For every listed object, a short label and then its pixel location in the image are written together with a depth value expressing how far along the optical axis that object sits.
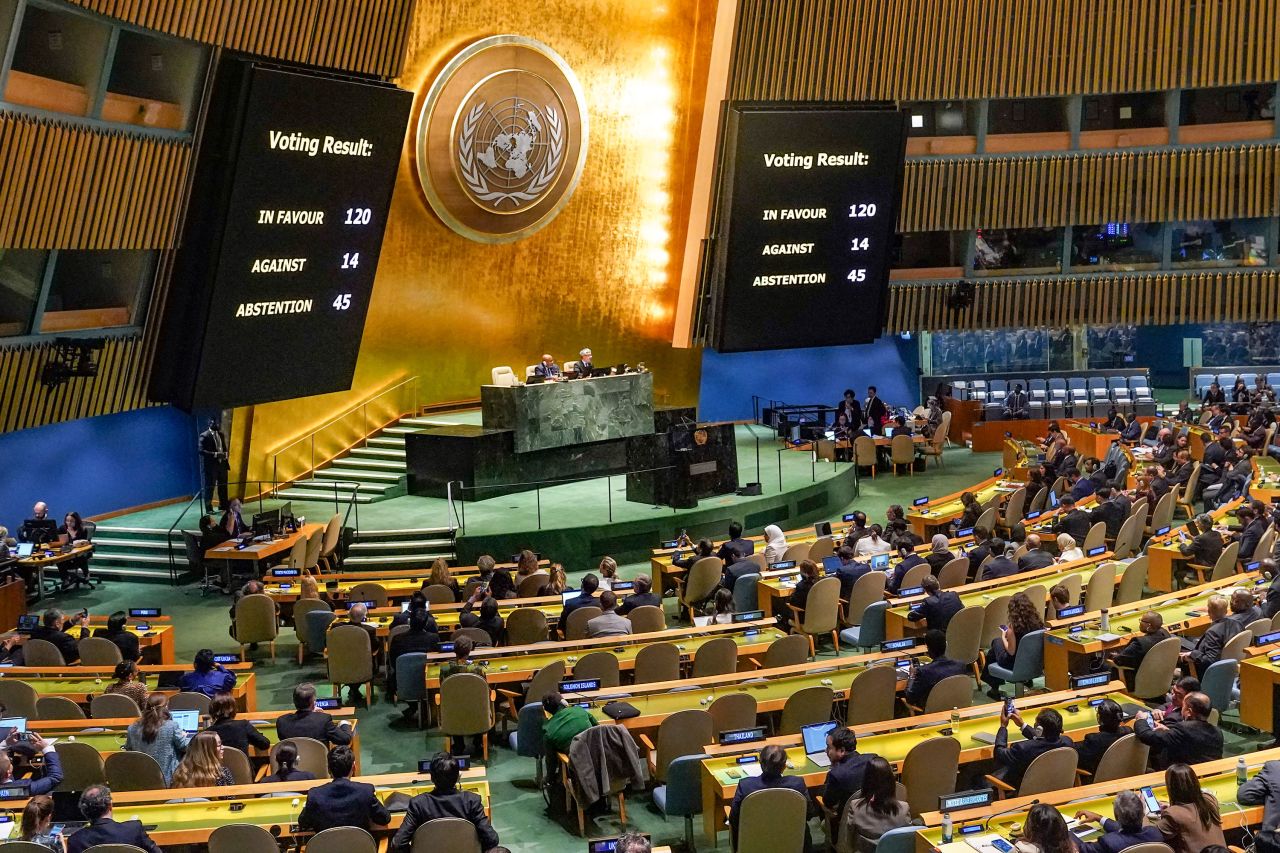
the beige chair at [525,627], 12.48
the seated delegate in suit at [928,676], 10.03
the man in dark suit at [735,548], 14.91
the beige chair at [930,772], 8.55
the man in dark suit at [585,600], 12.56
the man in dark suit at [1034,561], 13.82
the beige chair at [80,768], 8.90
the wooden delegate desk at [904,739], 8.43
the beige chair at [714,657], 11.02
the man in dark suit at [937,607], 11.95
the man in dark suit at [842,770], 8.16
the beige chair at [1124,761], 8.42
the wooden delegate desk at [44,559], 16.44
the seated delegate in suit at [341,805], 7.70
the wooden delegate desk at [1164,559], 14.62
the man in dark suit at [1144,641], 10.79
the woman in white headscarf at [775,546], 15.23
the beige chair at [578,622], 12.35
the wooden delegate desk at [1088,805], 7.38
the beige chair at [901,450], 24.06
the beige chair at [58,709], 10.12
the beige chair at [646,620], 12.59
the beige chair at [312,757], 8.89
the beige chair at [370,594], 13.76
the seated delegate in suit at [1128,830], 6.88
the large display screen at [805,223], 19.39
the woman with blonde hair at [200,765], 8.45
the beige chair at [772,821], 7.79
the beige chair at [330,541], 17.00
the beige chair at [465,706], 10.45
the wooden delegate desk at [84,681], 10.81
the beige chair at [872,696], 10.02
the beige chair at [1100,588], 12.91
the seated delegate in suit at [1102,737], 8.59
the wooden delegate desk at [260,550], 16.33
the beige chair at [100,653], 11.91
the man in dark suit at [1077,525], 16.20
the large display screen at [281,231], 15.02
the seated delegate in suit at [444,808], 7.57
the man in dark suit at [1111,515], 16.64
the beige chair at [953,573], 13.81
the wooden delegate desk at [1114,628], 11.17
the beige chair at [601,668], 10.80
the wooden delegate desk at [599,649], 10.99
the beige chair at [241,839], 7.46
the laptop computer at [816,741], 8.66
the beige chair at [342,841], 7.38
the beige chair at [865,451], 23.67
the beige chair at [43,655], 11.91
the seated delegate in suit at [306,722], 9.23
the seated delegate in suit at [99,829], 7.28
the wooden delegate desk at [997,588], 12.55
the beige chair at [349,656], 12.00
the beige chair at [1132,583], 13.57
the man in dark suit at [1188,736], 8.52
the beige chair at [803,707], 9.77
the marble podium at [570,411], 19.84
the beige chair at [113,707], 10.02
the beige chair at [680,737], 9.23
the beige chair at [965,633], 11.91
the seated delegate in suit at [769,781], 7.83
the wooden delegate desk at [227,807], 7.77
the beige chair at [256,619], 13.53
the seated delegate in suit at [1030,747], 8.40
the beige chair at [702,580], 14.79
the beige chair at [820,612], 13.18
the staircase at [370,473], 20.84
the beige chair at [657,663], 10.91
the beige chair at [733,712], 9.62
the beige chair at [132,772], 8.75
